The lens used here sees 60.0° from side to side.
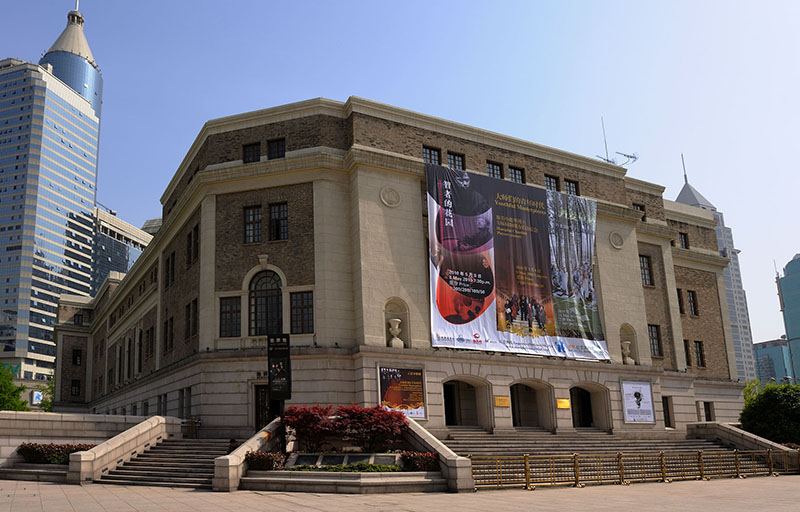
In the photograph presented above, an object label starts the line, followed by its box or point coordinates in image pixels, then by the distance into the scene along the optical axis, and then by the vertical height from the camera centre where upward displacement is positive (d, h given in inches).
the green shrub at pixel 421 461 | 908.6 -66.2
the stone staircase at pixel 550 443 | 1153.5 -69.2
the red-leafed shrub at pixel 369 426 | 1007.0 -19.6
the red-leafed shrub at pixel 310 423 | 1008.9 -11.6
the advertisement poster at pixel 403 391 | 1222.3 +35.5
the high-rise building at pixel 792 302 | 6879.9 +906.6
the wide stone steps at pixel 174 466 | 950.4 -62.4
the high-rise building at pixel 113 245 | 6550.2 +1750.4
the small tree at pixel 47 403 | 3665.4 +130.2
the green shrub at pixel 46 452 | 1053.2 -36.4
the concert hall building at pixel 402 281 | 1262.3 +253.6
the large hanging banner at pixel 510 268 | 1342.3 +277.7
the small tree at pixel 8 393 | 2674.5 +138.9
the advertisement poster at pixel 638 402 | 1491.1 -4.4
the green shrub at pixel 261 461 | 903.1 -55.2
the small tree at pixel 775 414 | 1403.8 -41.8
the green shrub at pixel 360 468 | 882.8 -68.9
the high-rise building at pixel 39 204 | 5615.2 +1830.9
